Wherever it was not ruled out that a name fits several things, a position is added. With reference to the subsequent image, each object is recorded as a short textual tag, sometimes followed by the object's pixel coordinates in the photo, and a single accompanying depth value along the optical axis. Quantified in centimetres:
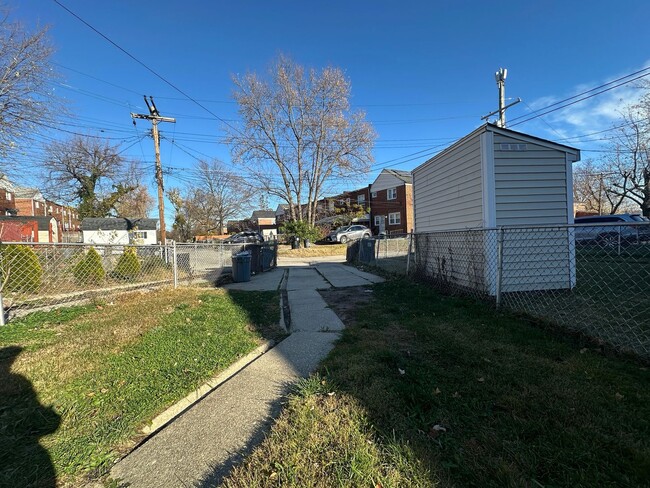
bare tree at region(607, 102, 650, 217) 2370
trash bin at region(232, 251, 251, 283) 1050
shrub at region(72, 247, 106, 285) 860
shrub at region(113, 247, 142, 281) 962
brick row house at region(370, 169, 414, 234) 3716
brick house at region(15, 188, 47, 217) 4706
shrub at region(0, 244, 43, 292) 715
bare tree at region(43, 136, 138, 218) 3519
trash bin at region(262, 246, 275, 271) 1433
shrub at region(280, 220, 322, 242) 2844
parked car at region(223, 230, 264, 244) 3170
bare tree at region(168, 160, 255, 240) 4703
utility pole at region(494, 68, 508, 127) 1676
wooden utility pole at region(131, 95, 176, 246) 1898
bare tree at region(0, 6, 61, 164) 1311
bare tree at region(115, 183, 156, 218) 4297
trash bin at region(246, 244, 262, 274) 1261
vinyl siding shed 621
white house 2988
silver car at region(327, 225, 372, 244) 3145
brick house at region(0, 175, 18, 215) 3404
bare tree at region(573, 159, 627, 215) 3064
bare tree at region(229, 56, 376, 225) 2716
